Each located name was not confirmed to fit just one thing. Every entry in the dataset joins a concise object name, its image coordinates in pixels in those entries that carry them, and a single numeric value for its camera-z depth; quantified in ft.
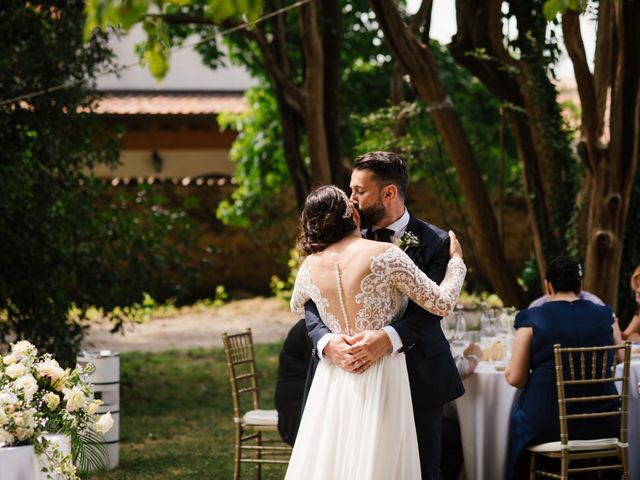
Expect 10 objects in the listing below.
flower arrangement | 12.65
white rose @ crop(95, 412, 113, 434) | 13.47
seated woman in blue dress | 17.42
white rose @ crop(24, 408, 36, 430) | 12.62
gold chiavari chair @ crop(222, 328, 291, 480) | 20.33
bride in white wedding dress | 13.35
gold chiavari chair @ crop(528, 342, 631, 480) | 17.12
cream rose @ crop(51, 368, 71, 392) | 13.71
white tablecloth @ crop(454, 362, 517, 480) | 18.42
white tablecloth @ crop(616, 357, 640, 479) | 18.58
